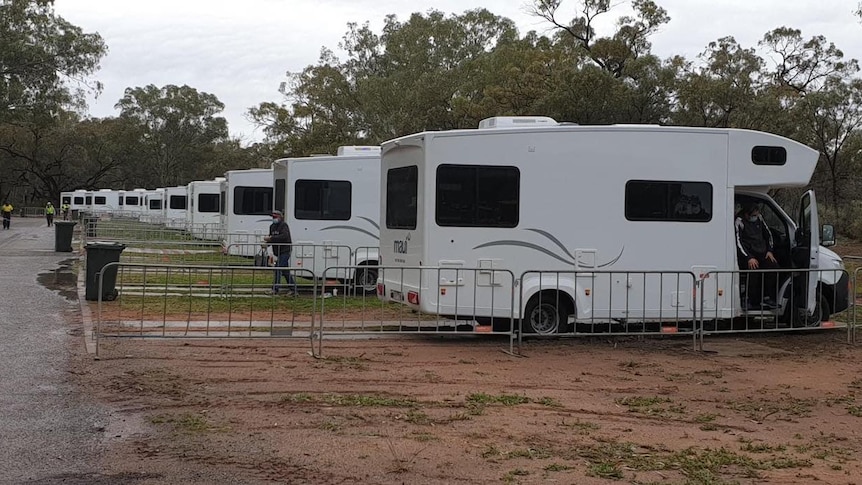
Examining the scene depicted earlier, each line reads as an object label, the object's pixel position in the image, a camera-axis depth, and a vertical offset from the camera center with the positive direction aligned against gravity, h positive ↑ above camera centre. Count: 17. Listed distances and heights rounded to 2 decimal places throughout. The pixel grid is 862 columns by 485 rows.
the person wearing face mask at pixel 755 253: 12.03 +0.12
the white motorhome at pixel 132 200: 59.68 +3.54
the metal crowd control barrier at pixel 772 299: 11.72 -0.50
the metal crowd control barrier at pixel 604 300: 11.41 -0.53
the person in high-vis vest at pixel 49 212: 53.62 +2.32
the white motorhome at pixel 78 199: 65.75 +3.87
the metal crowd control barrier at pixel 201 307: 11.52 -0.90
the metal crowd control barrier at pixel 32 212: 75.61 +3.32
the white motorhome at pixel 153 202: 54.19 +3.19
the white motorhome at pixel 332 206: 17.75 +0.99
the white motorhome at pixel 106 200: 61.49 +3.64
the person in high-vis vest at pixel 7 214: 46.00 +1.87
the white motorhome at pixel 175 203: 45.69 +2.59
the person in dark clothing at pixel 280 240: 16.92 +0.27
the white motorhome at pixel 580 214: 11.34 +0.58
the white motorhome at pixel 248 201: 24.56 +1.46
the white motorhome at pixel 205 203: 34.44 +1.95
